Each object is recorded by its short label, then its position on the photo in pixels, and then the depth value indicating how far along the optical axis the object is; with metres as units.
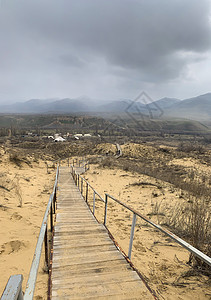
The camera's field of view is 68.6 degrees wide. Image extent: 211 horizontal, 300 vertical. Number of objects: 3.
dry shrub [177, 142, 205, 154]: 29.54
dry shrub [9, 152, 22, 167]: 15.01
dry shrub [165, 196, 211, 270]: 2.79
